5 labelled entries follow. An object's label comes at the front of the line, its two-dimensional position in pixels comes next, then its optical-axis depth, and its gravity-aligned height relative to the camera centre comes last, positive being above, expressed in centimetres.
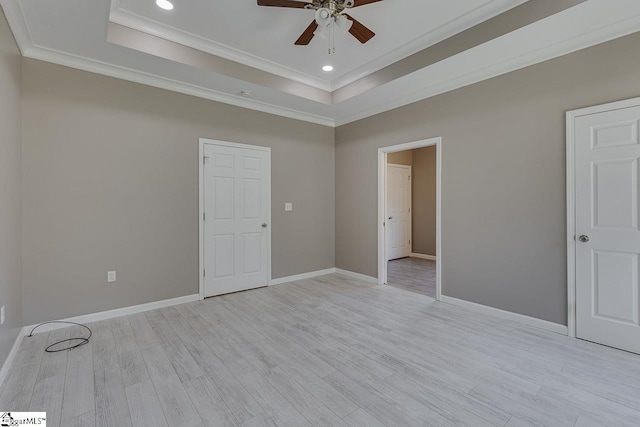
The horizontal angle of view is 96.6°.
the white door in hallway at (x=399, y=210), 655 +9
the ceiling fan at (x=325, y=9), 226 +166
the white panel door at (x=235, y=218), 395 -6
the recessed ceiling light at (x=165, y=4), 253 +189
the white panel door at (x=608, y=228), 244 -13
